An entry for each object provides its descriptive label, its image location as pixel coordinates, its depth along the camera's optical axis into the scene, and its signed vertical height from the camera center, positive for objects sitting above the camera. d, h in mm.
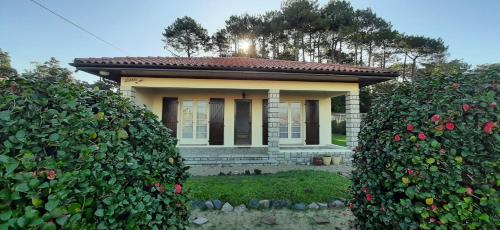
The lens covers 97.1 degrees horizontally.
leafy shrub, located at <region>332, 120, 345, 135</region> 19656 -449
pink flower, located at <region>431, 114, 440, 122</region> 1651 +37
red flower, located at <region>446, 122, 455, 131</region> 1612 -22
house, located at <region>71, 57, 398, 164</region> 6957 +754
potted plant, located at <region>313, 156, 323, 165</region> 7551 -1307
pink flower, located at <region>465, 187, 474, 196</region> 1534 -471
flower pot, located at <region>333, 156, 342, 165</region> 7758 -1335
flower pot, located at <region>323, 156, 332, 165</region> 7570 -1304
